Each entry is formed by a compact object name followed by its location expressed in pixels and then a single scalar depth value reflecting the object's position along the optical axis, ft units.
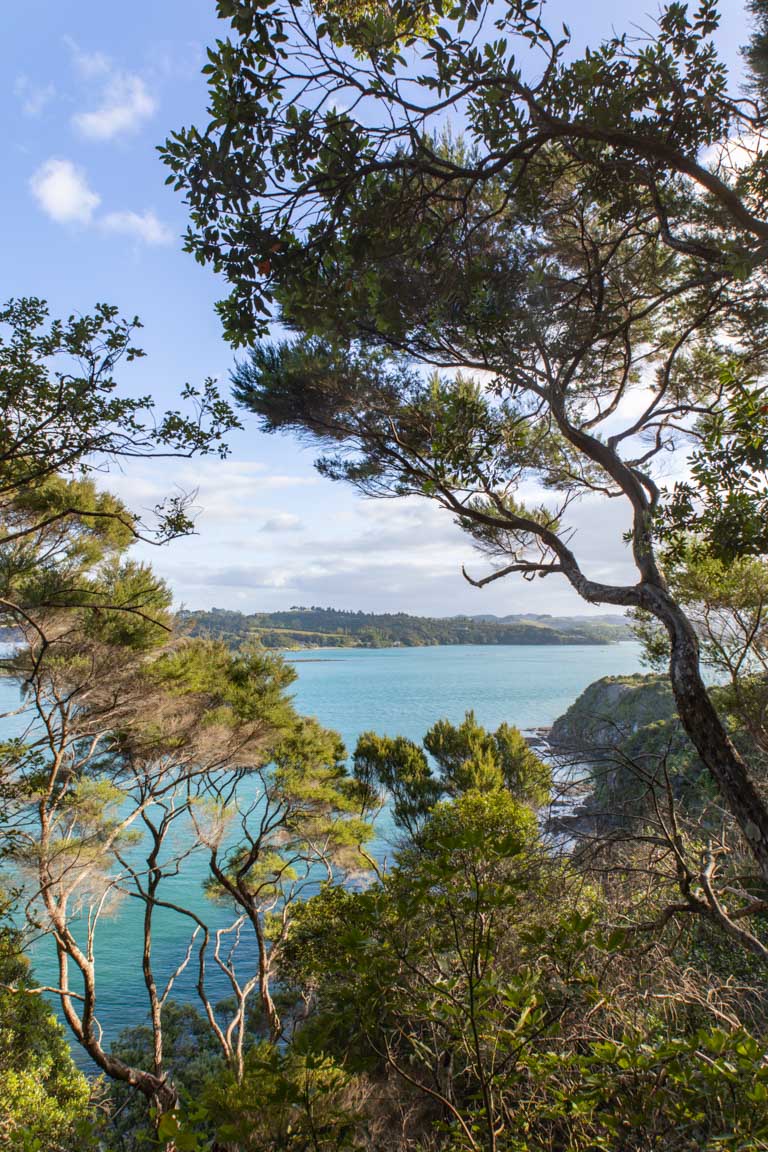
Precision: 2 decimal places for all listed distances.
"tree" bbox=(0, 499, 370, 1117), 21.38
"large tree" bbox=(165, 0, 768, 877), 5.70
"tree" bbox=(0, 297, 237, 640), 9.02
